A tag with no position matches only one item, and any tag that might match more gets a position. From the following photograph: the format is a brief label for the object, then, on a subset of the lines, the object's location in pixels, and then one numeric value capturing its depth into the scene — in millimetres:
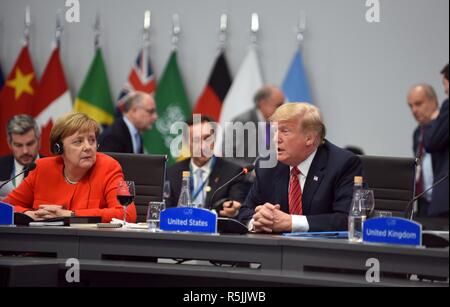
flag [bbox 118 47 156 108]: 14719
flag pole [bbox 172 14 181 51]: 14836
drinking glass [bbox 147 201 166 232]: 6828
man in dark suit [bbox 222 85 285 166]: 12656
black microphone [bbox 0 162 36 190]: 7778
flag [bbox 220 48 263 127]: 14235
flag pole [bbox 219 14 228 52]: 14555
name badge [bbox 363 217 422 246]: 5629
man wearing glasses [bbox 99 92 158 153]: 12219
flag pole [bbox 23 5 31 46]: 15297
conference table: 5562
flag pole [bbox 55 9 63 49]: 15203
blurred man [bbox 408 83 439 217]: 11930
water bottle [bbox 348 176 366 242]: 6176
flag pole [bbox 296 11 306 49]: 14180
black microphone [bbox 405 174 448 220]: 6967
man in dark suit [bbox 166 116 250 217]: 10375
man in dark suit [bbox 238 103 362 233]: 7402
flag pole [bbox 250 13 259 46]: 14383
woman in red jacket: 8023
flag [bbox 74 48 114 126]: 14812
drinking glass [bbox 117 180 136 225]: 7242
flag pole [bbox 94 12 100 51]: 15078
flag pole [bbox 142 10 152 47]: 14898
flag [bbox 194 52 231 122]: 14398
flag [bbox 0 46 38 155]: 15039
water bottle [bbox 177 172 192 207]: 7168
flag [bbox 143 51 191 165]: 14586
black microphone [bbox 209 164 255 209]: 7205
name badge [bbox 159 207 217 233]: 6480
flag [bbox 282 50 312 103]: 14023
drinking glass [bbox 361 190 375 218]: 6504
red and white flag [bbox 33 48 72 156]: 14922
